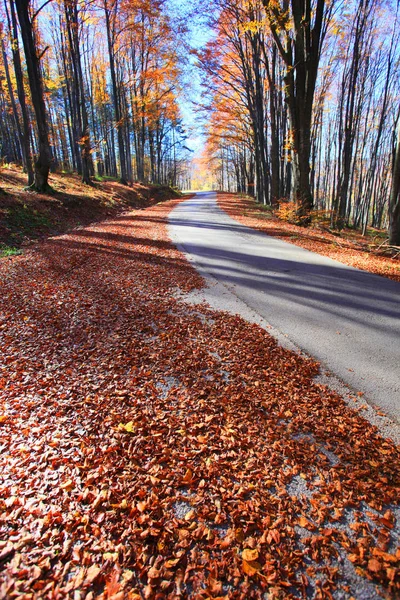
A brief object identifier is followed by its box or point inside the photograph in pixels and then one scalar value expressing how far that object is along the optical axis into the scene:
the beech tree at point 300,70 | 10.63
